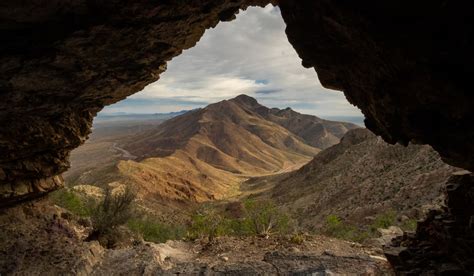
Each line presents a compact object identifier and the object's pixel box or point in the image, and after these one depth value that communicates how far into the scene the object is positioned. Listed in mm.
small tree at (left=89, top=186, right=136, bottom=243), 18500
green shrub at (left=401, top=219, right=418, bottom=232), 22567
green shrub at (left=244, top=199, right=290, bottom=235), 21047
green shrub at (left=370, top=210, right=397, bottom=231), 25609
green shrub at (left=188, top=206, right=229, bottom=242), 19719
